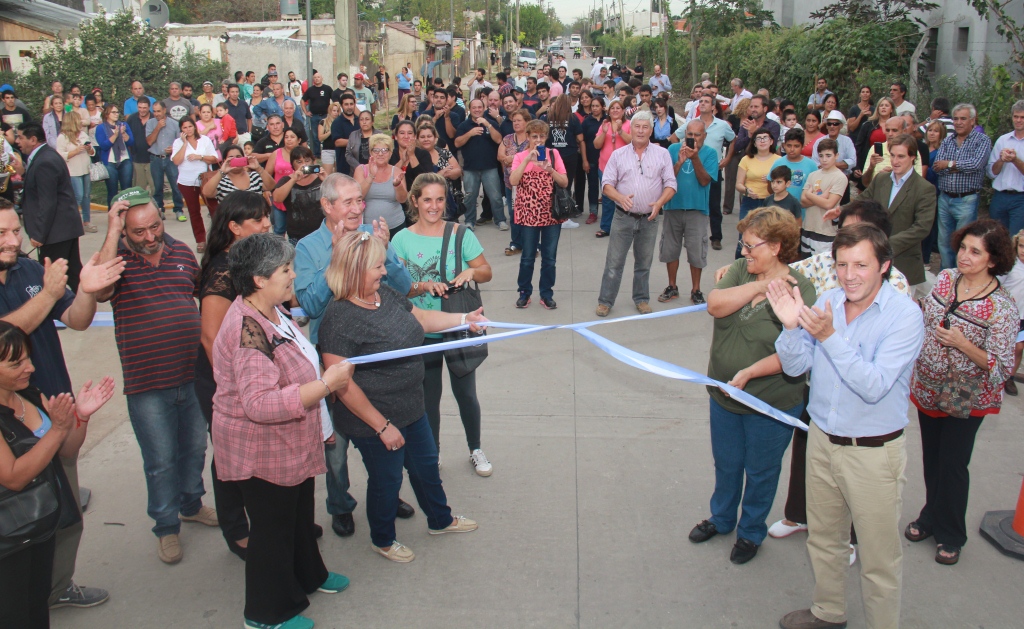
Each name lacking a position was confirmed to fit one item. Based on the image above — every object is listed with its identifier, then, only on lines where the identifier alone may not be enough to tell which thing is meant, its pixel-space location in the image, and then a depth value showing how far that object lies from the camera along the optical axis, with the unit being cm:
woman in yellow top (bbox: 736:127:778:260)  827
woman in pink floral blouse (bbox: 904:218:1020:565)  375
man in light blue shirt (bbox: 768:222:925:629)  305
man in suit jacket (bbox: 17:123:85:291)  692
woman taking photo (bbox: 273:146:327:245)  702
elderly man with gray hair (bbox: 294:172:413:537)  420
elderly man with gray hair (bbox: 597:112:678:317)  740
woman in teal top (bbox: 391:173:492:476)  466
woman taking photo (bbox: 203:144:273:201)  757
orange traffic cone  406
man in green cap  384
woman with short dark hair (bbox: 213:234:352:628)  311
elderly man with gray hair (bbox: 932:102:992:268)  768
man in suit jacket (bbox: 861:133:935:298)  592
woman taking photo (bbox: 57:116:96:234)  1041
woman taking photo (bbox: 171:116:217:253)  973
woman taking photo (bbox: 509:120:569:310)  780
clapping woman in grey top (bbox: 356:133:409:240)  692
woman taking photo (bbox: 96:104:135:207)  1145
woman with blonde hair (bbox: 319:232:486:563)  357
